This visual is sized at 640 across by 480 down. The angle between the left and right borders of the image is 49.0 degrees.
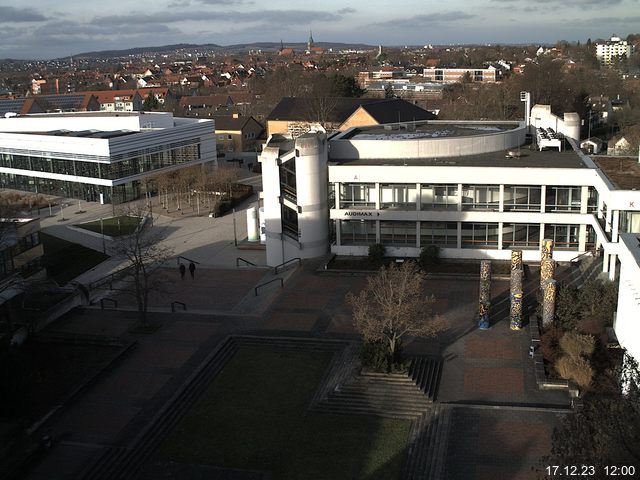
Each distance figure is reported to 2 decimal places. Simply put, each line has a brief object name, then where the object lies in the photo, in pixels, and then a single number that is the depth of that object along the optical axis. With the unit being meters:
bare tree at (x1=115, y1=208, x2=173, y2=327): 31.28
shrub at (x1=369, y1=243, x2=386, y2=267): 38.94
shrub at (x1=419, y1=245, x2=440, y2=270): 38.00
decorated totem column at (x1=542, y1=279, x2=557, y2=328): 28.51
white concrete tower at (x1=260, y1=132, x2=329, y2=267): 39.06
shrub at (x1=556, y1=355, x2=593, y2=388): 23.64
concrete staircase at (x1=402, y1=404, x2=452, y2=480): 20.30
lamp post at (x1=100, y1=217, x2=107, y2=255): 44.96
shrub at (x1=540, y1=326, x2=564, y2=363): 25.78
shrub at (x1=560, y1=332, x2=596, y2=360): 24.42
